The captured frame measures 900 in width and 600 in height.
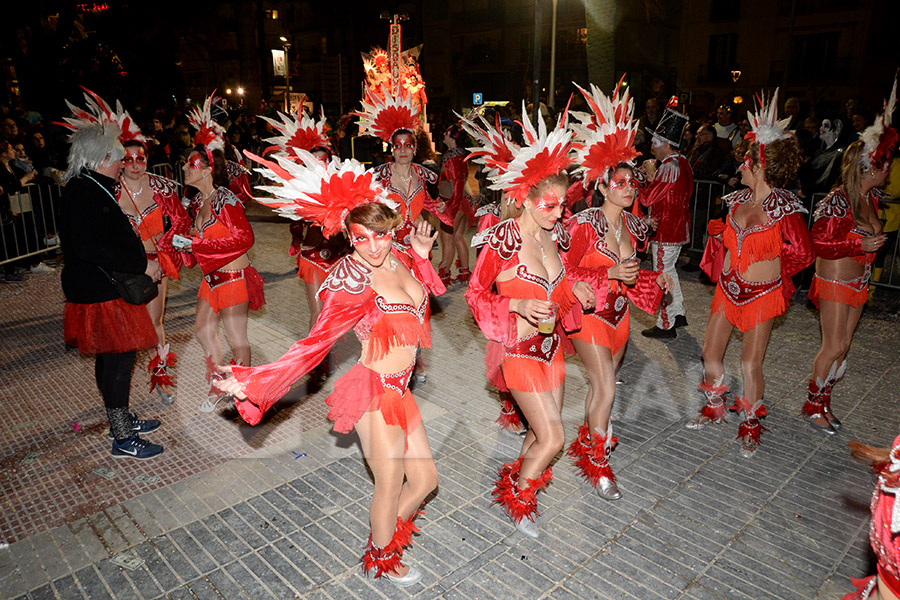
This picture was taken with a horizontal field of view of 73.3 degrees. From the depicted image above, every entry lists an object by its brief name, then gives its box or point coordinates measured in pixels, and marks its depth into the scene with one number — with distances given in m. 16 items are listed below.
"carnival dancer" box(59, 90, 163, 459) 4.04
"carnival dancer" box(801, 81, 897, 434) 4.55
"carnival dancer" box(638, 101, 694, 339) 6.78
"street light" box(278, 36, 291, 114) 23.23
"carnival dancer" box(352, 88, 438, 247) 6.59
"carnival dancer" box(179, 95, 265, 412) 4.86
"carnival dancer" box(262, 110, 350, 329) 5.51
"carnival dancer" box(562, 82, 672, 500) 3.99
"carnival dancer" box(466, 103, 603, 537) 3.46
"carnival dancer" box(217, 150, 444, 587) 2.92
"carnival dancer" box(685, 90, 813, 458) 4.42
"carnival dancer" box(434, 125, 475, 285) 8.95
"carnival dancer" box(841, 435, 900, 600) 1.74
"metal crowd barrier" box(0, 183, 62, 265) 9.38
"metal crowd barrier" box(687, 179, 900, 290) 10.14
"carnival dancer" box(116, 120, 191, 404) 5.26
